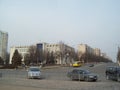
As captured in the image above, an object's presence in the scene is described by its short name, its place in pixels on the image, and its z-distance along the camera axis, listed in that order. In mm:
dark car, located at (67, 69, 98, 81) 14370
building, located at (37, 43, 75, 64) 55032
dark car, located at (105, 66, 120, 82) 14172
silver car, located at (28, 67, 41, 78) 17141
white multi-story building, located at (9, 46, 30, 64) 76112
